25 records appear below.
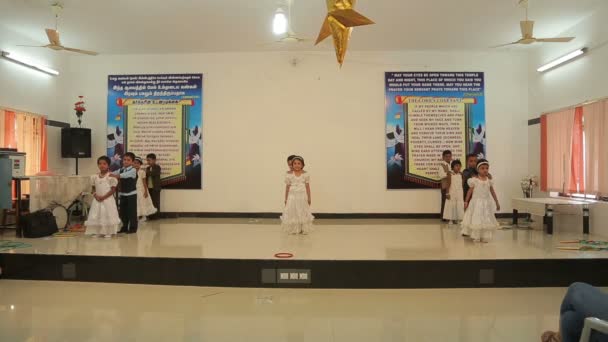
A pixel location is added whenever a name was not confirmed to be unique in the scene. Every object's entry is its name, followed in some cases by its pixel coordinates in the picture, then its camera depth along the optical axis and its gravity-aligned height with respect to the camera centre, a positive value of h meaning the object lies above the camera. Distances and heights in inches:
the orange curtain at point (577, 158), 244.4 +10.2
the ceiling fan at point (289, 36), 206.4 +78.0
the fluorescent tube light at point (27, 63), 252.4 +82.5
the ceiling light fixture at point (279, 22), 175.0 +73.5
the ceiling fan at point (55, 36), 217.8 +83.0
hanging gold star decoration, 98.1 +42.0
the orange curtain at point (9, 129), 252.4 +31.7
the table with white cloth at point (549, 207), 229.8 -21.9
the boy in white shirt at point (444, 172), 287.6 +1.1
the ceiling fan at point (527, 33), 207.8 +81.1
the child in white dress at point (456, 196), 272.8 -17.0
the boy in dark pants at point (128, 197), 233.8 -14.8
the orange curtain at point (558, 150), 255.0 +17.3
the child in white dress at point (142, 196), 284.4 -17.5
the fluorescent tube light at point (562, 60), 240.5 +80.1
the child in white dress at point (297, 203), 229.8 -18.6
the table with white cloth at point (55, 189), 229.3 -10.0
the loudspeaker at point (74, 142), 297.4 +26.4
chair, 49.1 -21.1
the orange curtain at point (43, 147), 289.2 +22.0
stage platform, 155.7 -39.5
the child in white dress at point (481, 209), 203.5 -20.5
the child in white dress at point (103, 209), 219.0 -20.9
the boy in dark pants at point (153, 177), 300.8 -2.8
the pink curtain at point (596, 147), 221.5 +16.4
